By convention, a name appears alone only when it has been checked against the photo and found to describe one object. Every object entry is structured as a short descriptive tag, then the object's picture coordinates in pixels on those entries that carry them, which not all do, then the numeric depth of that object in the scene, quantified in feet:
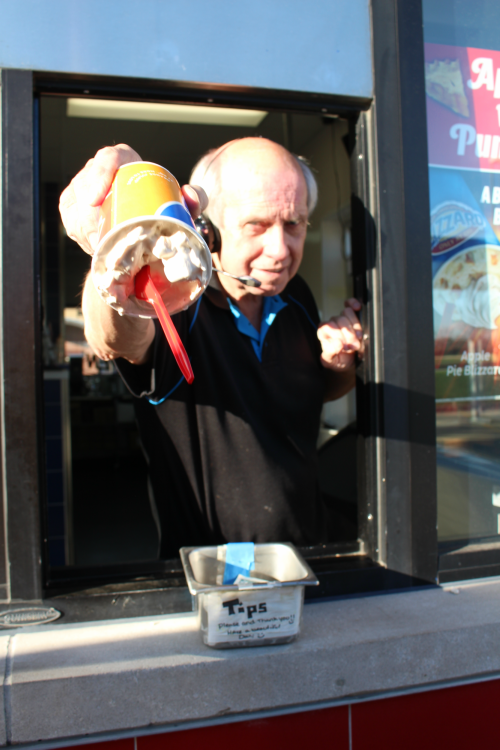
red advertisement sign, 4.93
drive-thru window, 3.62
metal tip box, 3.50
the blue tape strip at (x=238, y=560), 4.08
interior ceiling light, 9.50
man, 4.76
